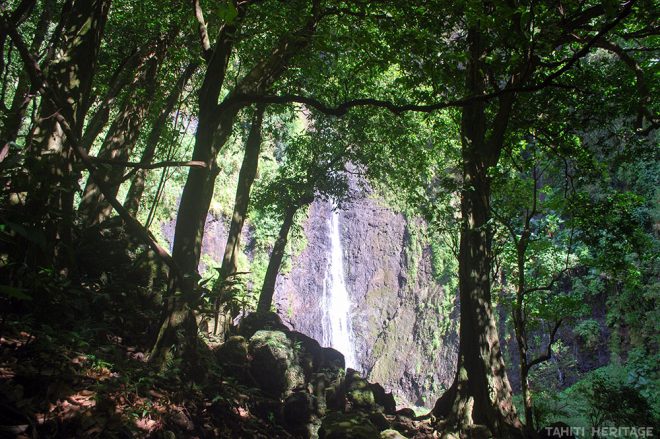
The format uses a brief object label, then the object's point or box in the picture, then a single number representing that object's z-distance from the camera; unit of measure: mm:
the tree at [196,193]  5223
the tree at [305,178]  13938
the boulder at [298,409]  6781
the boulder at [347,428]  5660
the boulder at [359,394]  8930
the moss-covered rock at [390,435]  6570
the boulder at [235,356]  7051
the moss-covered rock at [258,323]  9922
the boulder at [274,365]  7422
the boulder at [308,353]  8883
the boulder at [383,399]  9719
